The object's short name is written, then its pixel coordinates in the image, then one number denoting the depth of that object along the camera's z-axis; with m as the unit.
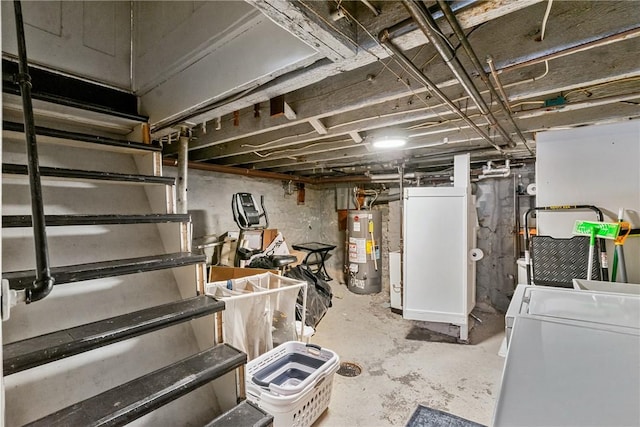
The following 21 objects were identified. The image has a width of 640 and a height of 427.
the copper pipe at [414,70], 1.14
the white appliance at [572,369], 0.71
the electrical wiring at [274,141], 2.70
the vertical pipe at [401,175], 4.15
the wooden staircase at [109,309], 1.08
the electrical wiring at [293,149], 3.14
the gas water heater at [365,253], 5.09
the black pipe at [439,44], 0.94
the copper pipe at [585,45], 1.15
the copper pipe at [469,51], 1.00
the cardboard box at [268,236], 4.53
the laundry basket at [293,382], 1.77
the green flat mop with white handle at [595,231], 2.11
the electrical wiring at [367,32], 1.13
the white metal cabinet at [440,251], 3.20
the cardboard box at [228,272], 3.08
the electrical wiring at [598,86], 1.79
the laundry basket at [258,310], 2.05
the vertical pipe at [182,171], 2.41
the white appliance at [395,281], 4.24
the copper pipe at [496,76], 1.32
